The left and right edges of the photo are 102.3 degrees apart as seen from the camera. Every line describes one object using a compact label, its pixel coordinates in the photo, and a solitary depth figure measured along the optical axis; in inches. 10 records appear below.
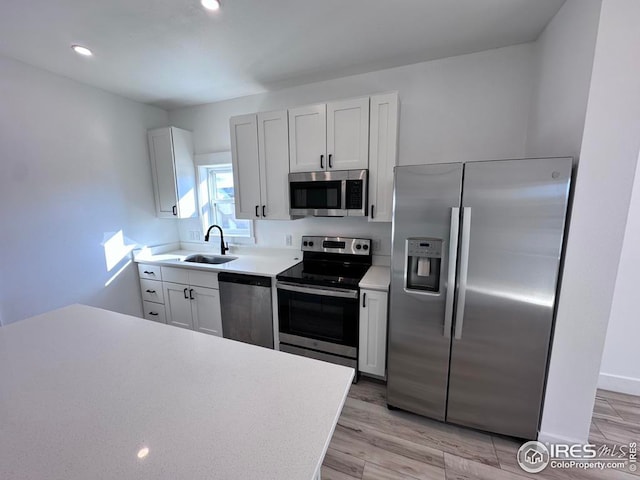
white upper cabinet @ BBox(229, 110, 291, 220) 96.3
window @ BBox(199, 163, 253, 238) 126.8
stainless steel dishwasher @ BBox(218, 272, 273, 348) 92.7
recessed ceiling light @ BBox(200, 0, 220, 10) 58.6
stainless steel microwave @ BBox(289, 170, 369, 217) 85.9
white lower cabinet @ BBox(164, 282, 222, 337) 102.7
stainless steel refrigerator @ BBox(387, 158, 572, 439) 57.5
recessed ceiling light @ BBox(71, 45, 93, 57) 75.8
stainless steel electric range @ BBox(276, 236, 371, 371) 81.3
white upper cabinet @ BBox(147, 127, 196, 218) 119.1
